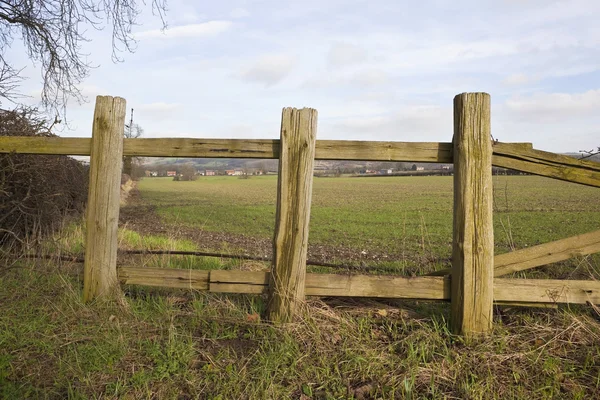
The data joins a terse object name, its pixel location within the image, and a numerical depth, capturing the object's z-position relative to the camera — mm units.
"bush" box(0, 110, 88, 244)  5613
